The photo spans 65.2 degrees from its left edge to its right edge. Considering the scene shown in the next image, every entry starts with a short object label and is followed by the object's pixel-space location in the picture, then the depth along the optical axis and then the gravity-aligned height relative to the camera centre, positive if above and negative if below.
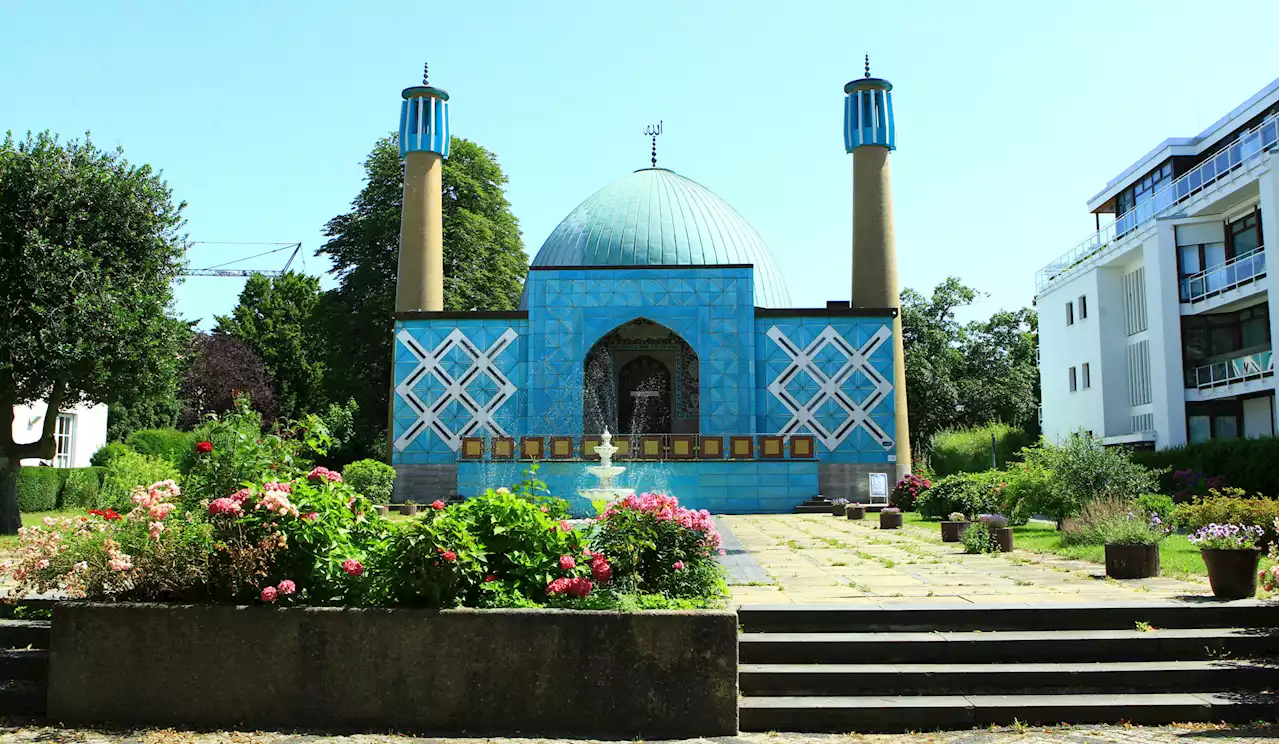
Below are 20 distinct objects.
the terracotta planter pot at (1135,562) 10.55 -1.16
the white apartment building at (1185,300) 26.69 +4.54
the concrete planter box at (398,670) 6.61 -1.44
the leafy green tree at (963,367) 45.84 +4.02
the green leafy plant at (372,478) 27.67 -0.58
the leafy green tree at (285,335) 50.47 +6.28
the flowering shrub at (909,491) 27.31 -1.03
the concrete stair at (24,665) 7.14 -1.53
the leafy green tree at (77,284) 18.16 +3.28
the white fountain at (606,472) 19.52 -0.33
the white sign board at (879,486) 28.33 -0.92
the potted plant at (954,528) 16.34 -1.22
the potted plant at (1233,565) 8.46 -0.96
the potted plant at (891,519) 20.69 -1.36
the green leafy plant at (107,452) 30.65 +0.22
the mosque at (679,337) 31.69 +3.03
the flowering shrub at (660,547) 7.46 -0.69
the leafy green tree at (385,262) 38.09 +7.78
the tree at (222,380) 44.00 +3.50
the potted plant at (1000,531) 14.34 -1.13
